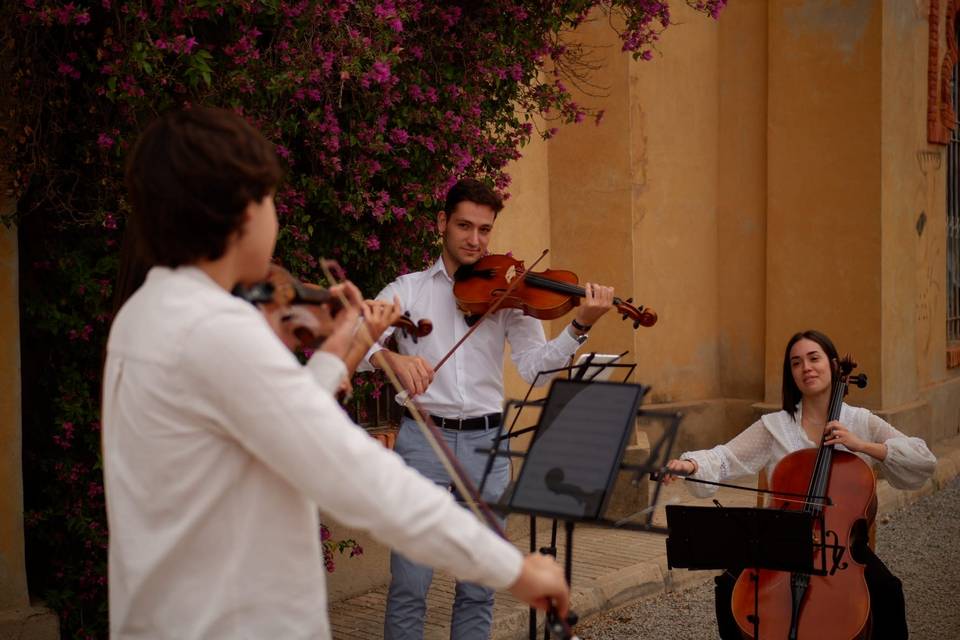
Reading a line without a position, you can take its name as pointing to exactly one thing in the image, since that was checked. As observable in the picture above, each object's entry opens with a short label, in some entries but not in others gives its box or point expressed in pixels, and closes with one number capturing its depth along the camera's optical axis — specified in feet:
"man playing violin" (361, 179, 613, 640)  13.01
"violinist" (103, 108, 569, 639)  5.50
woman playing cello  13.76
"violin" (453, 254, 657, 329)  13.80
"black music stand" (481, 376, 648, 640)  7.78
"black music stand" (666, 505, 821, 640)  11.87
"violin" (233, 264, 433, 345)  6.55
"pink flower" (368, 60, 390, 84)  13.03
